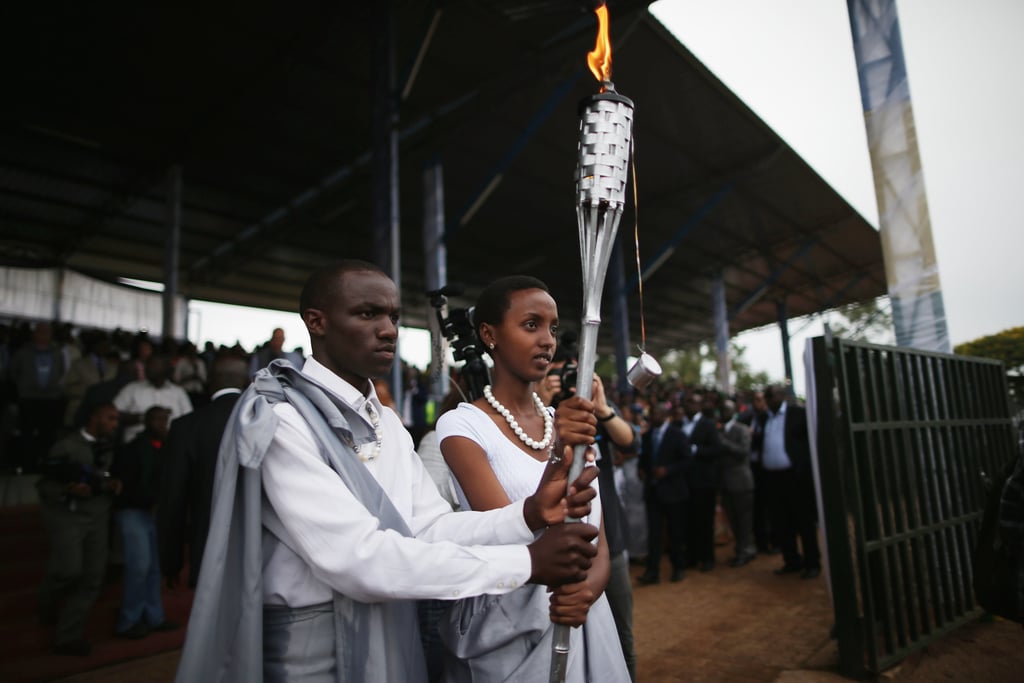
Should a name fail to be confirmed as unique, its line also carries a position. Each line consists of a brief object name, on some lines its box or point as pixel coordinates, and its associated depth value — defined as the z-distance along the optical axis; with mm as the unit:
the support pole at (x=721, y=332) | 19375
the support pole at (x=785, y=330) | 24992
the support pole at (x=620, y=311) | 16984
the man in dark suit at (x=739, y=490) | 7242
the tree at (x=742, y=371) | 48406
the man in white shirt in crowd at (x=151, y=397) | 5707
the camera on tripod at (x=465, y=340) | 2451
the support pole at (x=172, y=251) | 13055
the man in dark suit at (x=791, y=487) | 6383
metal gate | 3539
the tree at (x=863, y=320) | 32844
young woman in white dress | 1614
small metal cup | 1829
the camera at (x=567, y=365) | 2715
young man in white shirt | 1288
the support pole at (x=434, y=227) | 11328
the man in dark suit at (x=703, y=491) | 7051
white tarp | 16755
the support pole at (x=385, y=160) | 9492
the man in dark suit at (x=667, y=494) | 6598
